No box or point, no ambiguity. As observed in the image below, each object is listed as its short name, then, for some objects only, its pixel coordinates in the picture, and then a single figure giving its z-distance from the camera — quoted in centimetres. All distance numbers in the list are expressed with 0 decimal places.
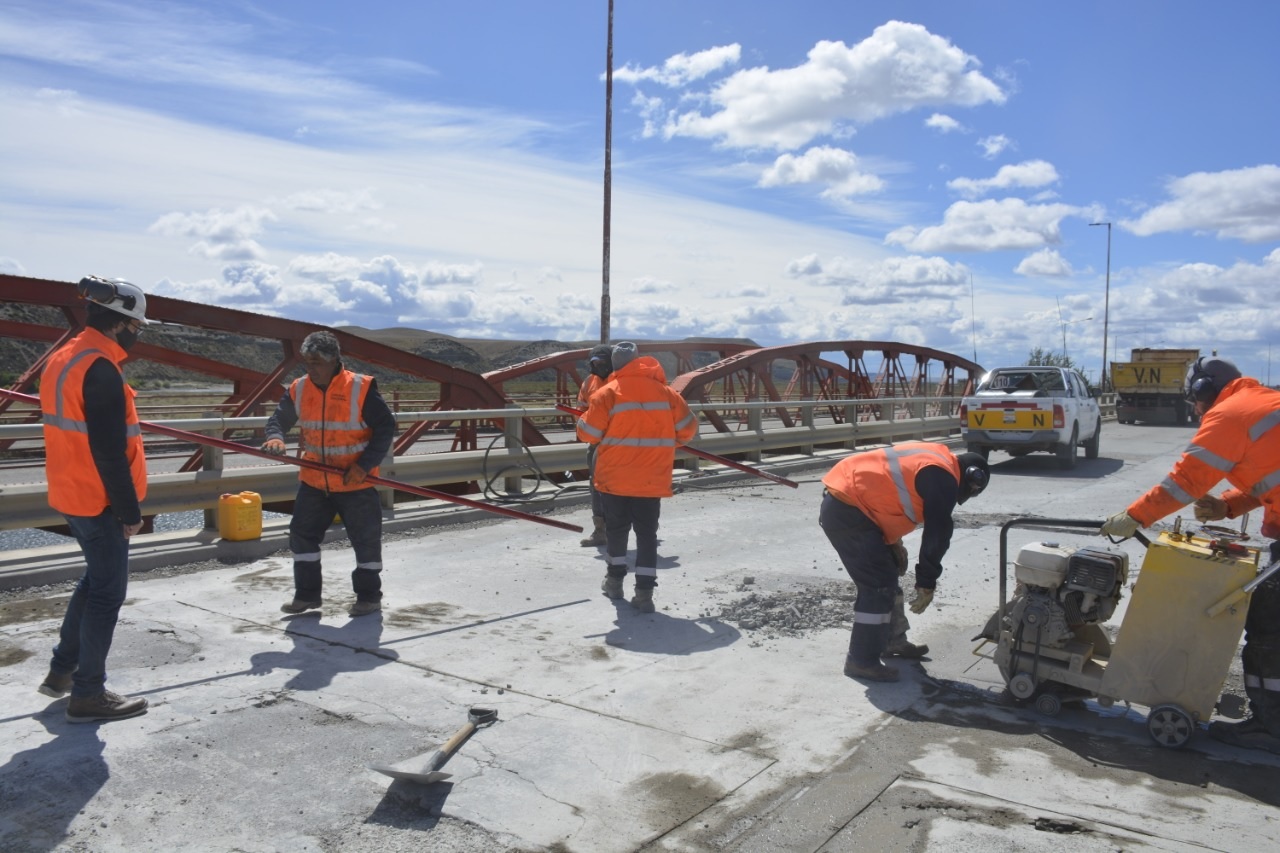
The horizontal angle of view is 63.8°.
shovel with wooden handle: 376
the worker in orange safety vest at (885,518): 519
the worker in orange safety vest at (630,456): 709
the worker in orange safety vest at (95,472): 450
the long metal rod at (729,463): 996
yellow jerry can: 808
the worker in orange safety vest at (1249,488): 455
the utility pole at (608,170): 1966
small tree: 4194
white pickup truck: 1700
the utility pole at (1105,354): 4722
